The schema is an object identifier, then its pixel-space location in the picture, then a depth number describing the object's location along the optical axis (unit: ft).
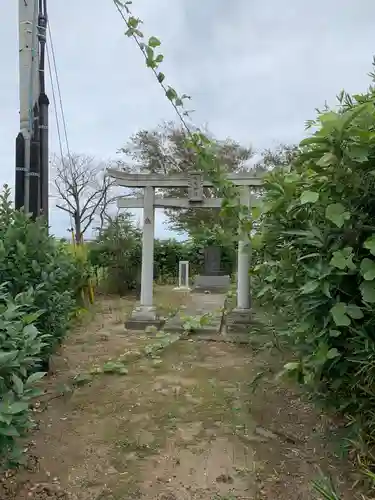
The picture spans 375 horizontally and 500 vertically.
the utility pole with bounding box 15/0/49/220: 11.67
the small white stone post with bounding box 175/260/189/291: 32.45
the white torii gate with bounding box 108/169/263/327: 17.66
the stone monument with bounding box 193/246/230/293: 31.58
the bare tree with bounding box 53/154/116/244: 73.51
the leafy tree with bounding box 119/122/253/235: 50.31
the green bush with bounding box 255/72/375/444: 4.22
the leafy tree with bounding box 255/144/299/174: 45.52
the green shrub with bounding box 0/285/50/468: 4.21
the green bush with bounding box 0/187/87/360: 9.34
